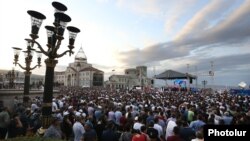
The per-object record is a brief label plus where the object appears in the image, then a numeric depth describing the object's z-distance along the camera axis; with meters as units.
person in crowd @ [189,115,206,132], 4.90
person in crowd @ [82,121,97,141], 4.09
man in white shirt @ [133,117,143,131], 4.81
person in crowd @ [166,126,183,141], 3.92
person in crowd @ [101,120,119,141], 4.38
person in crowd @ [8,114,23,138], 5.13
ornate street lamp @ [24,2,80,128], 5.33
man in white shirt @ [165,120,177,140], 4.78
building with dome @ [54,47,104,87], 82.60
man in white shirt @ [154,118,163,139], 4.83
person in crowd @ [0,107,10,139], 5.53
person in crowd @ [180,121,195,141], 4.42
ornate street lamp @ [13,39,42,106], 10.21
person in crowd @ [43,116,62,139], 4.31
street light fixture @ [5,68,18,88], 16.77
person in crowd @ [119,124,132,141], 4.23
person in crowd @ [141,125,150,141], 3.95
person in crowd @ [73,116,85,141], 4.78
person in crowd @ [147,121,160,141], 3.80
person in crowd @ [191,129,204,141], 3.29
